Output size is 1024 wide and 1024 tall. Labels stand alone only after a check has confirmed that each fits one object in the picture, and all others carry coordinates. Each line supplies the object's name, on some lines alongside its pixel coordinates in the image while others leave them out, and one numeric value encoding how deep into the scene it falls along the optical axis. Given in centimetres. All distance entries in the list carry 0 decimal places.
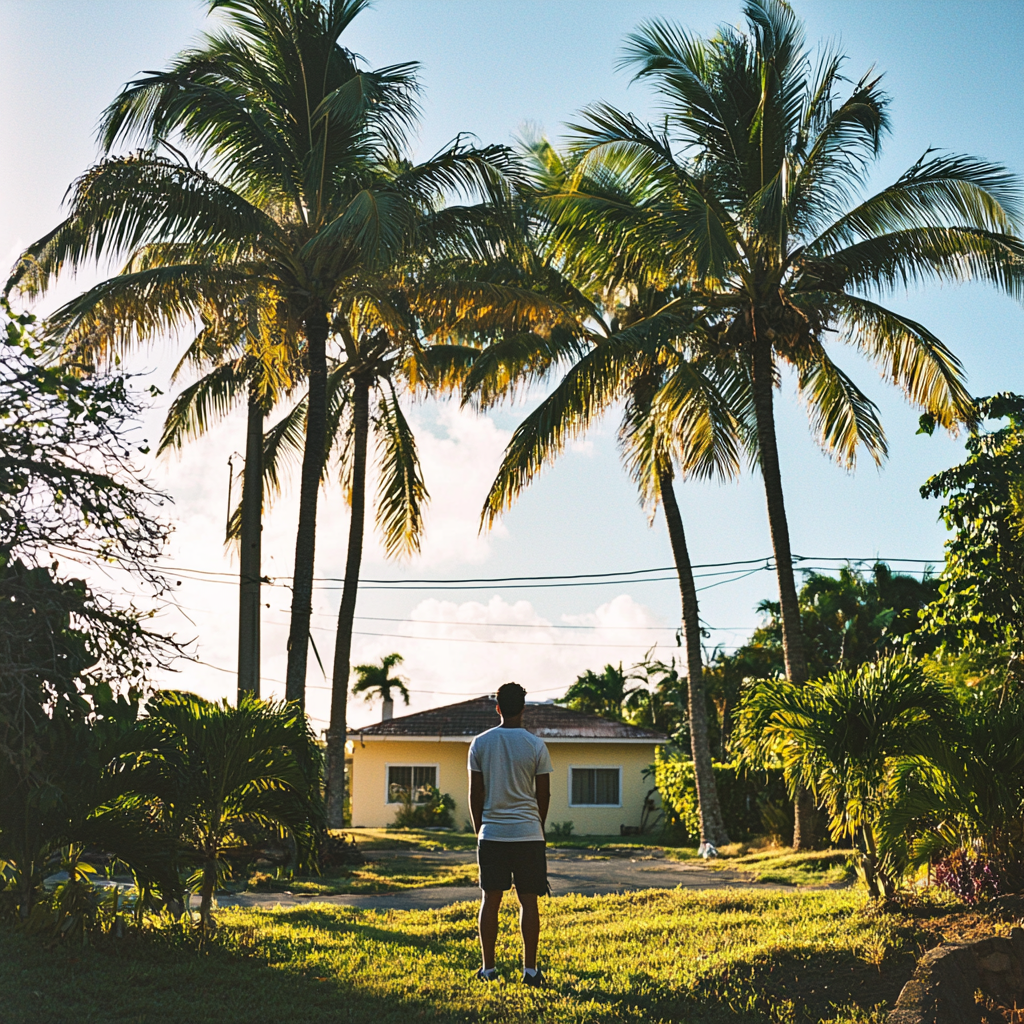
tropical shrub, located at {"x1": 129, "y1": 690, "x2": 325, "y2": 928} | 769
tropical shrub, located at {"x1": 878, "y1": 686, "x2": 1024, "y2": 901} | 820
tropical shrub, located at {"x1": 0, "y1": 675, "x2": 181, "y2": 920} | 688
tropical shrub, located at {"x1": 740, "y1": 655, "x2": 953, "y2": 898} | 853
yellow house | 3134
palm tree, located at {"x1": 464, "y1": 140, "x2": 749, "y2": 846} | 1577
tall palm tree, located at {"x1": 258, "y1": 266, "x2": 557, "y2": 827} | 2023
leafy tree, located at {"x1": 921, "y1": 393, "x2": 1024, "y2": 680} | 1088
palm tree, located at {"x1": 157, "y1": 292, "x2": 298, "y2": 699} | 1376
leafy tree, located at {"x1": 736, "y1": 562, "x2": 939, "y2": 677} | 3086
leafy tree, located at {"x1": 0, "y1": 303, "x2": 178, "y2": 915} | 633
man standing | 654
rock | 586
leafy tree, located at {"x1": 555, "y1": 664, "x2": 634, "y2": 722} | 4653
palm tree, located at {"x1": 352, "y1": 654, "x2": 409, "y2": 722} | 4881
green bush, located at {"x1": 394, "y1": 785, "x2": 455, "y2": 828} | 2988
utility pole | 1512
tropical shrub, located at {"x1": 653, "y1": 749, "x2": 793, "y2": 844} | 2058
